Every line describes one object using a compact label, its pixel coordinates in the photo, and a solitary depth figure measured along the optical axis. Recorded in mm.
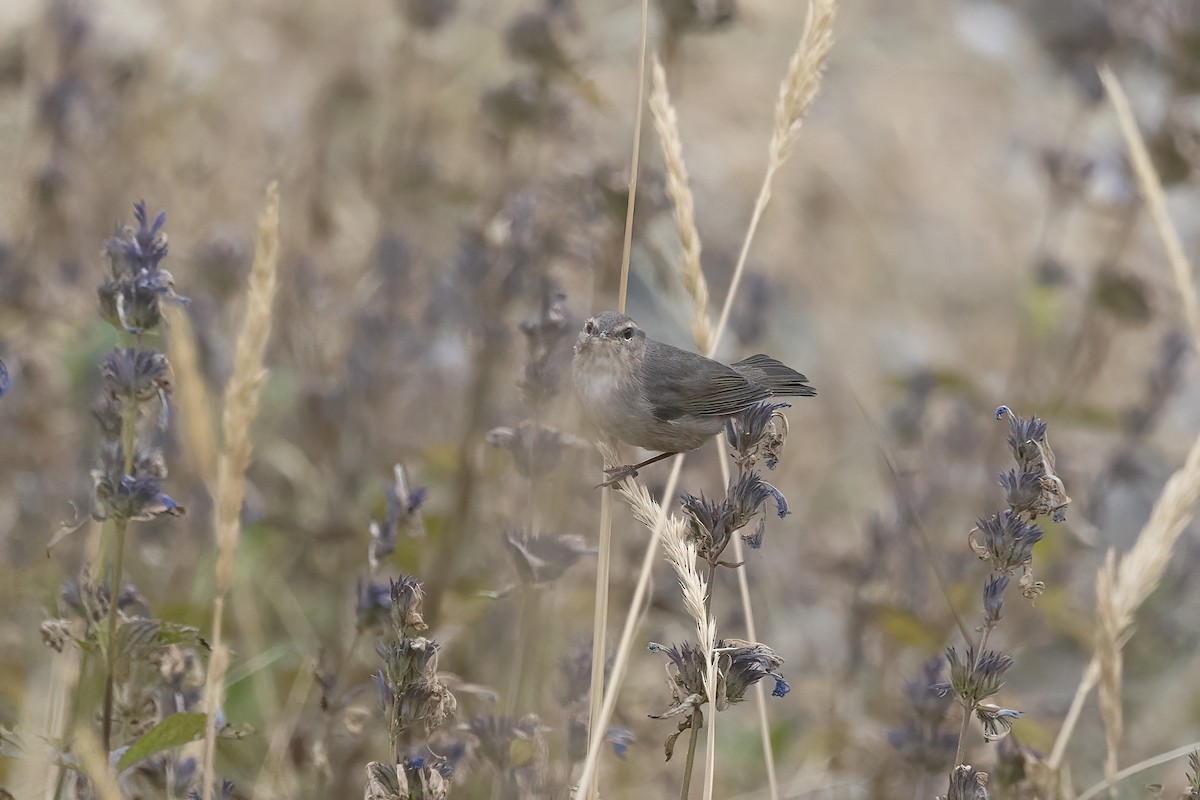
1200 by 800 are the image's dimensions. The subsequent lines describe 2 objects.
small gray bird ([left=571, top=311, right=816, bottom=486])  4957
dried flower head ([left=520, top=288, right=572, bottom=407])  5551
